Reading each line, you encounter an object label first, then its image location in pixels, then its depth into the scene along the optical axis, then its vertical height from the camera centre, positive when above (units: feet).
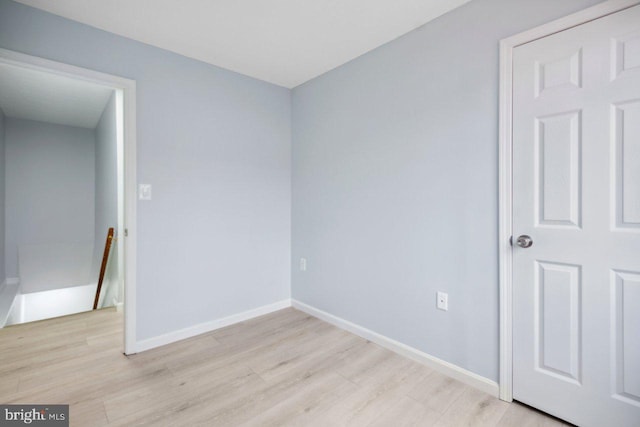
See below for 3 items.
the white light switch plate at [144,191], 7.42 +0.51
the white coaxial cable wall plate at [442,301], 6.47 -2.00
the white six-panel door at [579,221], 4.40 -0.22
